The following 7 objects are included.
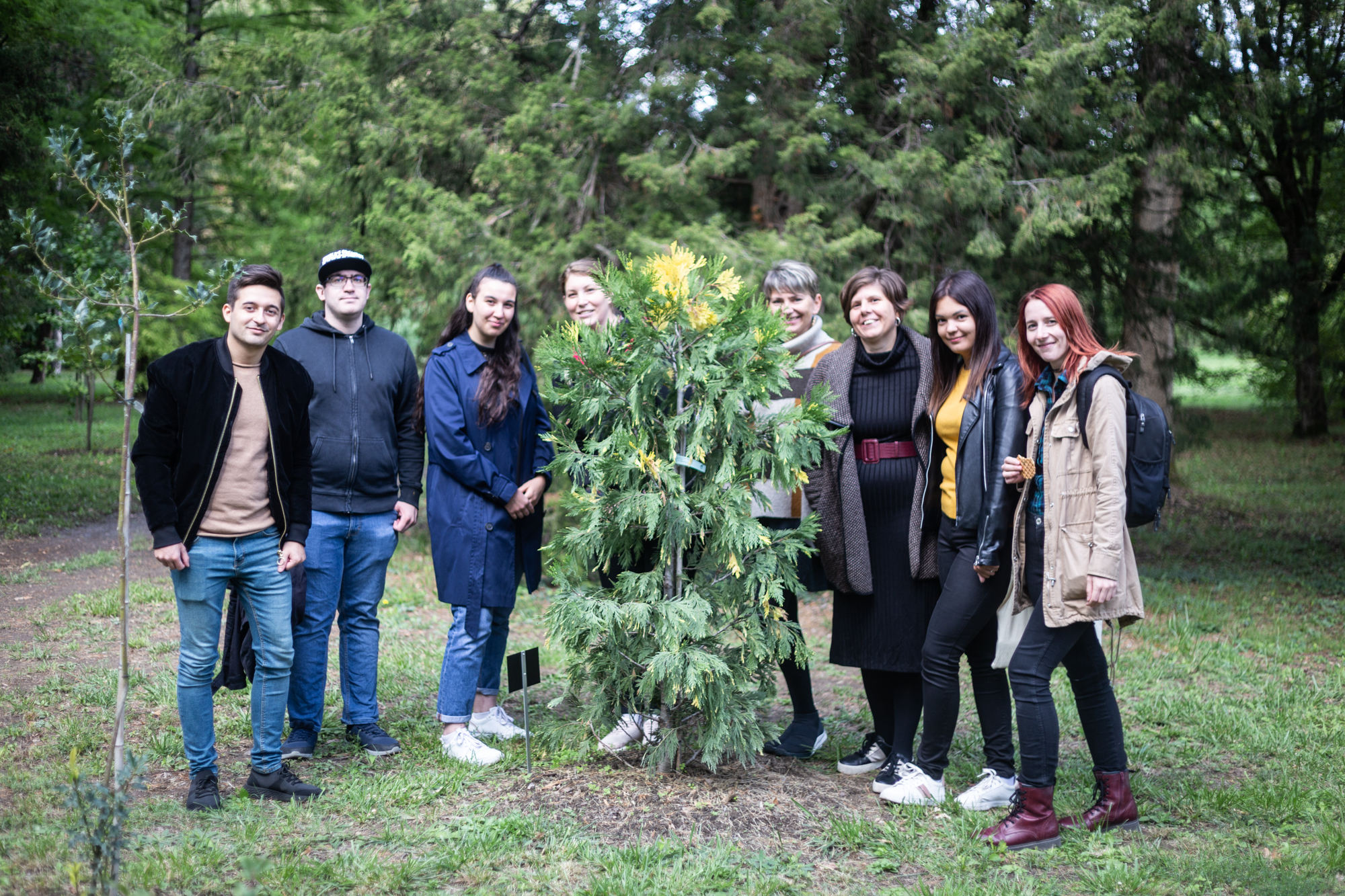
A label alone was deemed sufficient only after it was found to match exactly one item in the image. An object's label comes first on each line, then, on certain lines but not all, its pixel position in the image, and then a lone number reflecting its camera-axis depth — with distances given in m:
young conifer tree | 3.99
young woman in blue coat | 4.51
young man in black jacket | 3.75
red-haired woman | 3.53
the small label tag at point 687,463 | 4.02
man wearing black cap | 4.48
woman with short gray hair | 4.55
